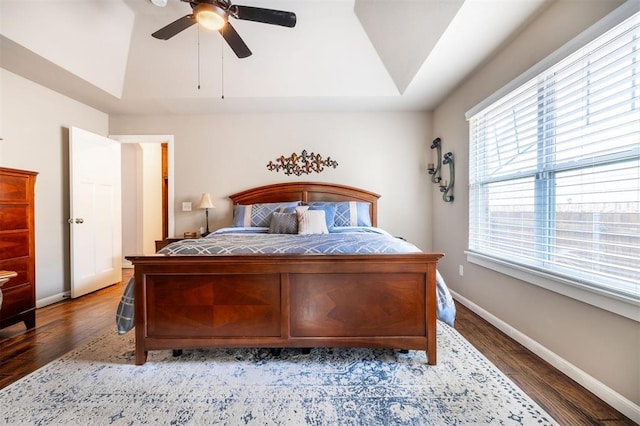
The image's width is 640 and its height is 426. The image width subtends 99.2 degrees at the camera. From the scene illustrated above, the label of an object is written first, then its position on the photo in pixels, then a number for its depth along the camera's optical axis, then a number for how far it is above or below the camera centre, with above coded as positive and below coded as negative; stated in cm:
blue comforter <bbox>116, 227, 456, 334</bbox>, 180 -25
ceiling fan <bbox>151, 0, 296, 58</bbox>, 189 +145
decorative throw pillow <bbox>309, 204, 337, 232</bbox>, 319 +0
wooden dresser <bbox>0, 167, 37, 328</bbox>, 220 -26
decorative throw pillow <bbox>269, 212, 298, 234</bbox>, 292 -13
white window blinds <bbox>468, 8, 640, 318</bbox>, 139 +26
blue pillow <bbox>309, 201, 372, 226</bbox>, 336 -3
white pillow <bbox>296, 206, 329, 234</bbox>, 285 -11
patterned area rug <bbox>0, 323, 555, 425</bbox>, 135 -101
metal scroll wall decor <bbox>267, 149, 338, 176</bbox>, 375 +67
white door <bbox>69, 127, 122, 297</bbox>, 320 +3
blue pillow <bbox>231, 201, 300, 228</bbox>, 332 -1
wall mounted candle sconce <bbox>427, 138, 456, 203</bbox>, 319 +49
